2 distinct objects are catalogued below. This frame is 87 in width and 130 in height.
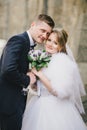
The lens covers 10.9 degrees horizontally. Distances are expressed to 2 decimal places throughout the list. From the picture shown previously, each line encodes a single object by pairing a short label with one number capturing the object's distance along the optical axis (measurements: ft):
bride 15.20
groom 13.99
